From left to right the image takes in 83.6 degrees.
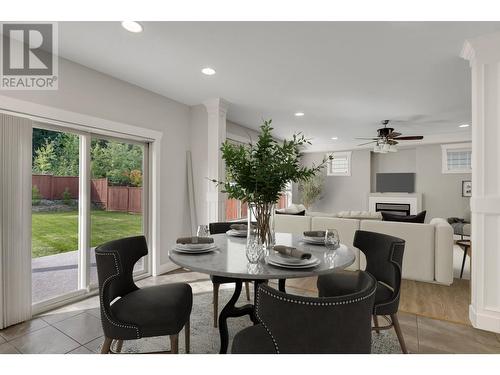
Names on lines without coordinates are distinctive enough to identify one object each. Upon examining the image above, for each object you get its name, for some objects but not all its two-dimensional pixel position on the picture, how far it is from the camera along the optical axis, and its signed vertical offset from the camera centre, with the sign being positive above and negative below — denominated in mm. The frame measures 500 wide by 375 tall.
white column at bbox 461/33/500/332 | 2346 +84
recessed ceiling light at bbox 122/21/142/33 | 2170 +1277
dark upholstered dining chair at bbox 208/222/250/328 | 2404 -790
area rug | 2068 -1199
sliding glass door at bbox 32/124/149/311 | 2789 -188
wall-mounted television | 7531 +151
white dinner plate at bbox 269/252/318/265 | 1510 -396
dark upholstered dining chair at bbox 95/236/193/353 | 1557 -722
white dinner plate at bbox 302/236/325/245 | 2047 -387
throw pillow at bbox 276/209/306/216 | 4812 -437
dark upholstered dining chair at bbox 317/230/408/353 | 1841 -635
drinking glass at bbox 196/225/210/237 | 2078 -328
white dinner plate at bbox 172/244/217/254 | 1776 -402
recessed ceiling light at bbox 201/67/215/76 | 3020 +1280
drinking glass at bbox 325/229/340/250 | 1899 -349
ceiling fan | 5438 +970
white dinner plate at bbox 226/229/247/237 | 2359 -385
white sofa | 3402 -712
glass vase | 1766 -214
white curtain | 2342 -283
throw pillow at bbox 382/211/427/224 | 3926 -423
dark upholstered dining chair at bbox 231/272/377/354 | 1039 -507
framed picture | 6751 +16
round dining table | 1416 -423
